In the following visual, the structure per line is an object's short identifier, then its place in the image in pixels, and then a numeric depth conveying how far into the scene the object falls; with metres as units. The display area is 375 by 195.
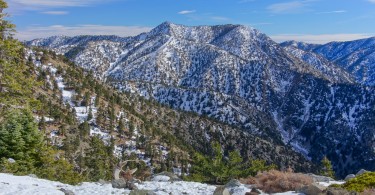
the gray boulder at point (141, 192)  15.95
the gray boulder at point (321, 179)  21.79
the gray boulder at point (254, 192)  16.94
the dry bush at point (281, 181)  18.31
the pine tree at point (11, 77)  21.34
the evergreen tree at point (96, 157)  67.96
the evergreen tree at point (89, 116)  110.50
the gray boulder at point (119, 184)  17.94
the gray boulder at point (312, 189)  15.91
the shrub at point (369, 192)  14.69
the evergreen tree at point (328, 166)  45.07
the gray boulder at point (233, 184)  19.43
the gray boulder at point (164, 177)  22.69
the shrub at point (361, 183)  15.80
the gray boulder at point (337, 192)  14.35
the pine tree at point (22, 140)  25.06
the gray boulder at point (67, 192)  15.66
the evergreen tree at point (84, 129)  96.02
